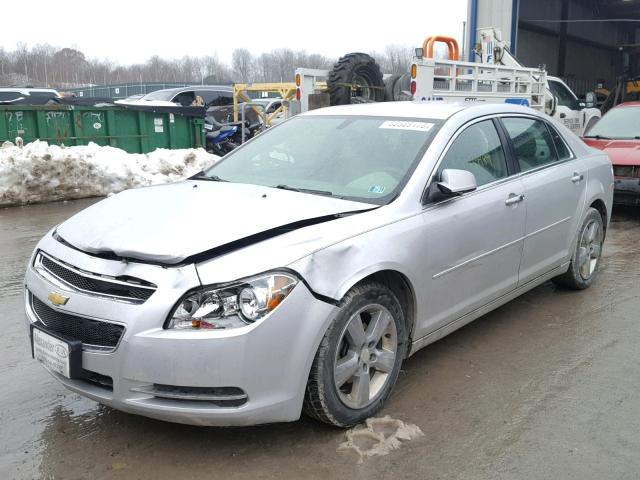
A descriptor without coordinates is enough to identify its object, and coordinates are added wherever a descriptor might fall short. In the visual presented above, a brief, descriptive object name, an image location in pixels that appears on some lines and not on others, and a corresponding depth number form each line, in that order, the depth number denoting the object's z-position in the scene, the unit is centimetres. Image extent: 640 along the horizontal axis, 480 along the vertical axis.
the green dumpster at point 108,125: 1127
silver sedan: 269
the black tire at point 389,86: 1278
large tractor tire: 1156
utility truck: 995
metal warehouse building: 1572
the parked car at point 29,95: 1548
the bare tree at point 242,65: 10140
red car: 831
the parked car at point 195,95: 1694
